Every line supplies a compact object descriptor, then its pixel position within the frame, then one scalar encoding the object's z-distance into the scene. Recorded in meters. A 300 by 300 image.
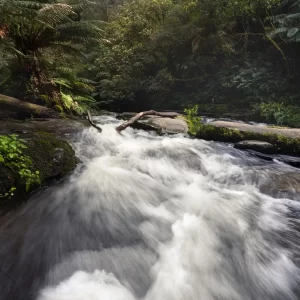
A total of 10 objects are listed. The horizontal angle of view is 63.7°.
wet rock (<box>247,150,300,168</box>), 4.96
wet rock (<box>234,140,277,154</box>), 5.49
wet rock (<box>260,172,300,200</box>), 3.64
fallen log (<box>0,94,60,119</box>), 7.16
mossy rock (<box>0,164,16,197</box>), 2.92
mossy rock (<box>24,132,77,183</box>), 3.44
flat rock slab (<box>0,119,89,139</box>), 5.41
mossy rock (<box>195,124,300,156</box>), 5.34
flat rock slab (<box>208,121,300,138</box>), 5.52
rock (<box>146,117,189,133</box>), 6.93
